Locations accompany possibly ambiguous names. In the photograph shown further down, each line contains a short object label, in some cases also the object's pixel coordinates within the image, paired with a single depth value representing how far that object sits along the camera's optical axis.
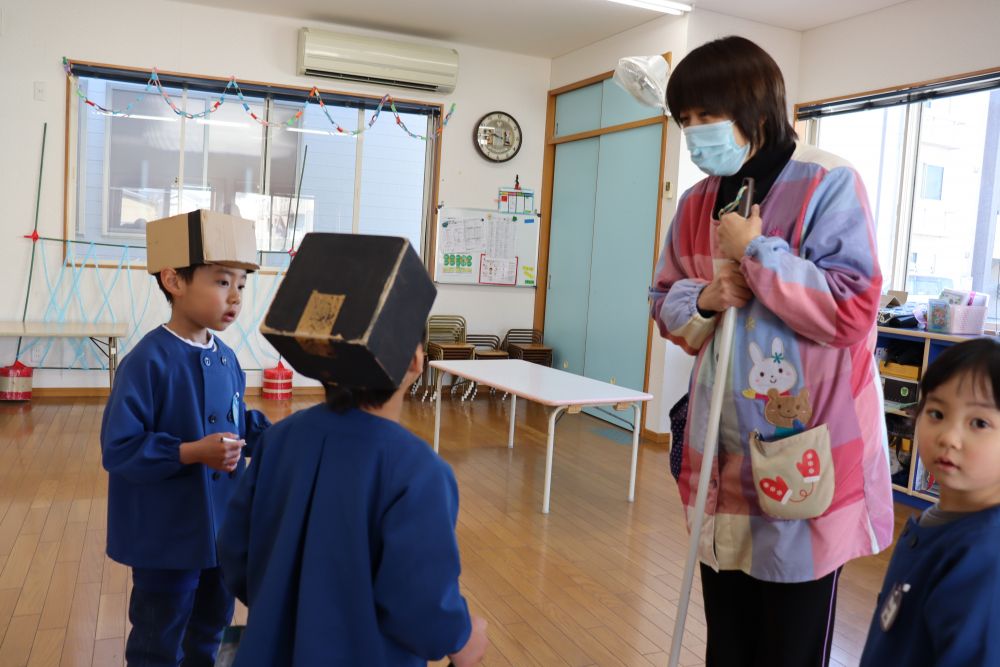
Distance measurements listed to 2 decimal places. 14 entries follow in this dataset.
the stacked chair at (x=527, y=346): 6.58
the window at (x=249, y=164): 5.76
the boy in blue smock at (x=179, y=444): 1.56
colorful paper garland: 5.68
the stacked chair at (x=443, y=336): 6.39
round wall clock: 6.64
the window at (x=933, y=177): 4.37
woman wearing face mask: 1.18
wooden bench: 5.07
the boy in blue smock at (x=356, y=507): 0.98
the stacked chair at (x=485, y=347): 6.53
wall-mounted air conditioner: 5.93
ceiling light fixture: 4.98
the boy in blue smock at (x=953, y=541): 0.91
